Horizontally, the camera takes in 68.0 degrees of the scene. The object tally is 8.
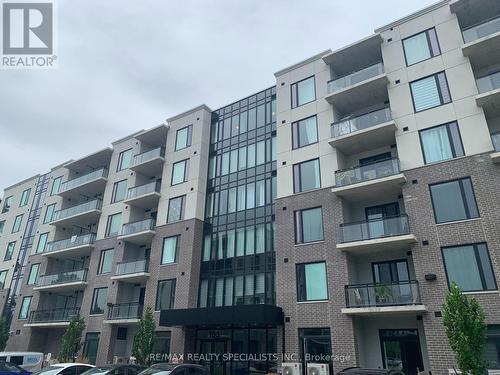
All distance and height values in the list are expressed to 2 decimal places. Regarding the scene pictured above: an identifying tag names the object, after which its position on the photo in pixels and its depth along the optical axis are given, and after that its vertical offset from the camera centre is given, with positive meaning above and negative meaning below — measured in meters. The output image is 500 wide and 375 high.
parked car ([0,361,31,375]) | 18.48 -1.39
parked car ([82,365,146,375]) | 14.83 -1.07
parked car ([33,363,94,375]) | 15.96 -1.16
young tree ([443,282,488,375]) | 12.60 +0.55
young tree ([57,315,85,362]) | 25.11 -0.01
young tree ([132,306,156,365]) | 20.95 +0.11
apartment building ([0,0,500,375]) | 16.28 +6.73
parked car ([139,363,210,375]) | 13.53 -0.93
